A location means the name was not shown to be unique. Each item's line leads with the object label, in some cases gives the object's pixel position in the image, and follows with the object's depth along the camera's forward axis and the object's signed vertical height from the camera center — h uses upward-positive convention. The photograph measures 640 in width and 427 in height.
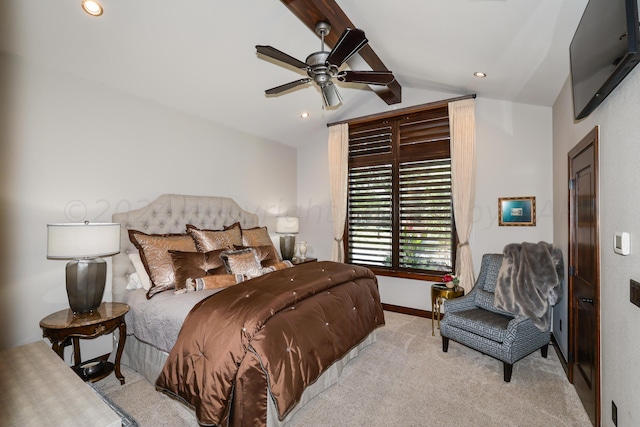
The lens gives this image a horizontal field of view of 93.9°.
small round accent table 3.46 -0.89
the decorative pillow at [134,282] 2.92 -0.66
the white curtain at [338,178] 4.89 +0.63
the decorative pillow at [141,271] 2.83 -0.54
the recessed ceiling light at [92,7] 2.13 +1.51
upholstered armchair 2.58 -1.01
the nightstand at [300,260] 4.67 -0.70
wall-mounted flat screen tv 1.26 +0.85
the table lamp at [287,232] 4.78 -0.26
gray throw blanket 2.70 -0.60
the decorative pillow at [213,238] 3.26 -0.26
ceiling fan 2.01 +1.16
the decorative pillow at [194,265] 2.67 -0.47
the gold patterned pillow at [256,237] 3.79 -0.28
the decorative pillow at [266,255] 3.35 -0.45
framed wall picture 3.56 +0.08
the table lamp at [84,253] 2.23 -0.30
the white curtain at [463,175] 3.84 +0.55
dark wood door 1.96 -0.43
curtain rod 3.99 +1.56
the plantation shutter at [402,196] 4.15 +0.32
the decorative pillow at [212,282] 2.63 -0.60
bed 1.79 -0.85
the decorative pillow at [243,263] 2.94 -0.48
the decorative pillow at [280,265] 3.29 -0.56
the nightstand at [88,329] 2.19 -0.87
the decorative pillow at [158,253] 2.69 -0.36
